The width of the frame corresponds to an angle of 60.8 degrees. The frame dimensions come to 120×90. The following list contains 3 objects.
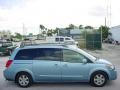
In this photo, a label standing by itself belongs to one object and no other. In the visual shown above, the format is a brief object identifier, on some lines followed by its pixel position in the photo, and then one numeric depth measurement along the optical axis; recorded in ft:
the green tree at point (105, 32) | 100.55
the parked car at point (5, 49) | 34.61
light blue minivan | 12.33
